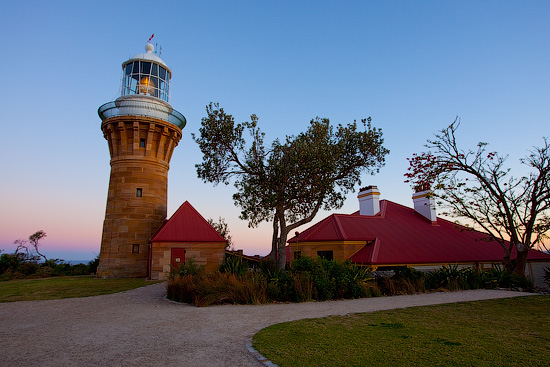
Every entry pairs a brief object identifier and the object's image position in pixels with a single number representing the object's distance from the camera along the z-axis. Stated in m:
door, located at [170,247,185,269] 22.94
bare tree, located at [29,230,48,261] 32.94
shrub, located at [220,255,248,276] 14.26
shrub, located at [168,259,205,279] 15.17
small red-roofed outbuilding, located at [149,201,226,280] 22.72
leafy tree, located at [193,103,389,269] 17.70
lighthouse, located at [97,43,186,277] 25.34
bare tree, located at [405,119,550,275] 17.78
